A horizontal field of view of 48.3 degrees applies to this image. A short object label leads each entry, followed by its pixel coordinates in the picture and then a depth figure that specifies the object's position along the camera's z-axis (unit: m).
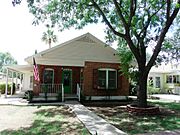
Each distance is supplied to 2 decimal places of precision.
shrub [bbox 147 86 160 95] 25.56
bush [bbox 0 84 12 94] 26.88
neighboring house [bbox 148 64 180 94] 30.67
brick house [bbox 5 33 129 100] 18.19
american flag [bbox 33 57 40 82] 16.59
